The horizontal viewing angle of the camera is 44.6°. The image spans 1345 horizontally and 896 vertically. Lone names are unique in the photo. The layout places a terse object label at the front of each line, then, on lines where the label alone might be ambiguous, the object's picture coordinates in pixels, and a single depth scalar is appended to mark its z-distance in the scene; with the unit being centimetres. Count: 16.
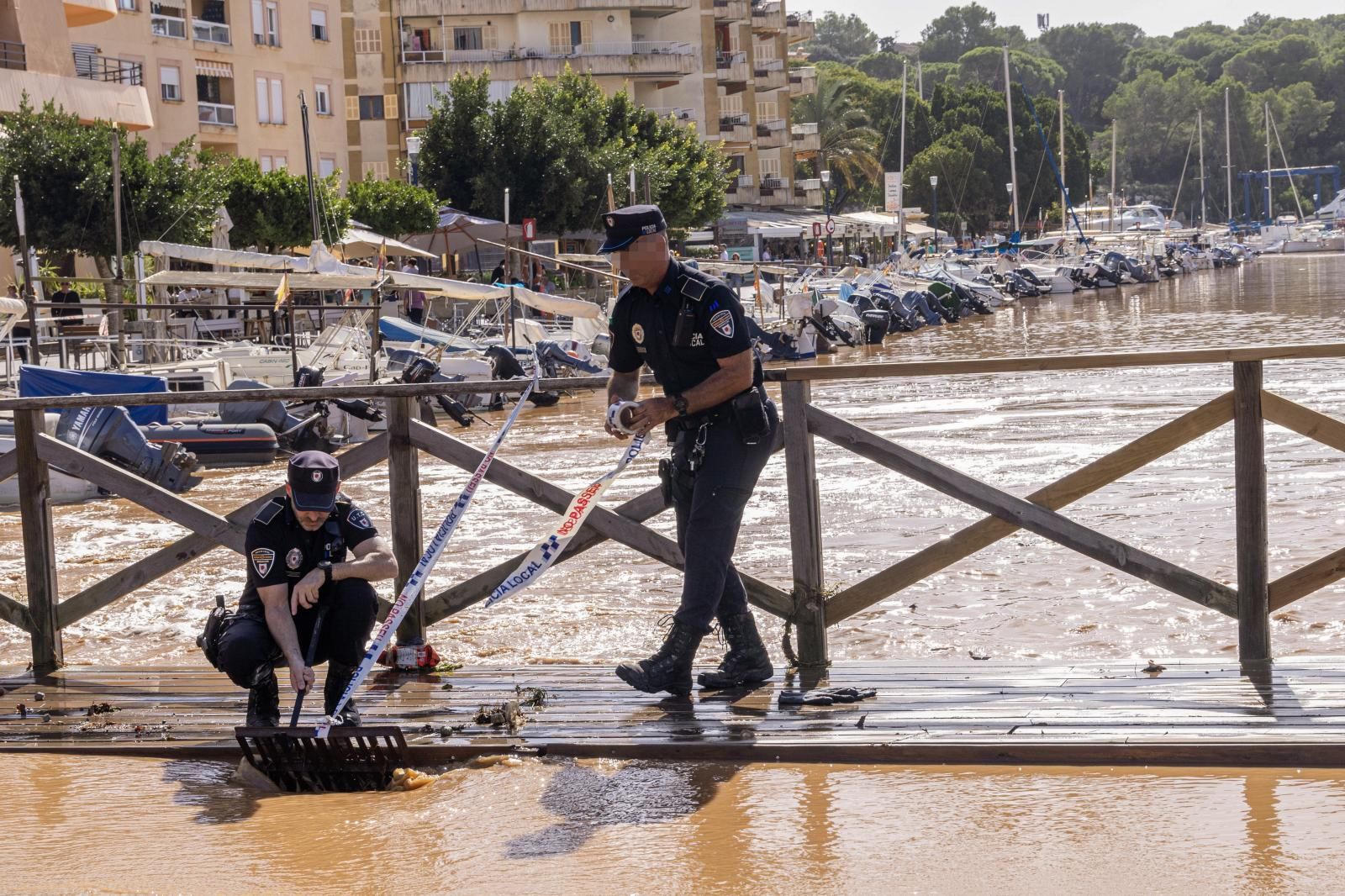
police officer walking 569
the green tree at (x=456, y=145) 5269
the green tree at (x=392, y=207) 4284
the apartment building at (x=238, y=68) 4734
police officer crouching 557
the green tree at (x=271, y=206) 3838
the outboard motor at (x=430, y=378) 2100
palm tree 9519
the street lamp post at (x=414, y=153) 4916
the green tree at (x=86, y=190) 3256
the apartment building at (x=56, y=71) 3756
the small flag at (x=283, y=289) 2267
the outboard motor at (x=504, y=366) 2364
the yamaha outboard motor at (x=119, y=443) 1630
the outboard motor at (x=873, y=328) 3750
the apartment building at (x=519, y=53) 6956
